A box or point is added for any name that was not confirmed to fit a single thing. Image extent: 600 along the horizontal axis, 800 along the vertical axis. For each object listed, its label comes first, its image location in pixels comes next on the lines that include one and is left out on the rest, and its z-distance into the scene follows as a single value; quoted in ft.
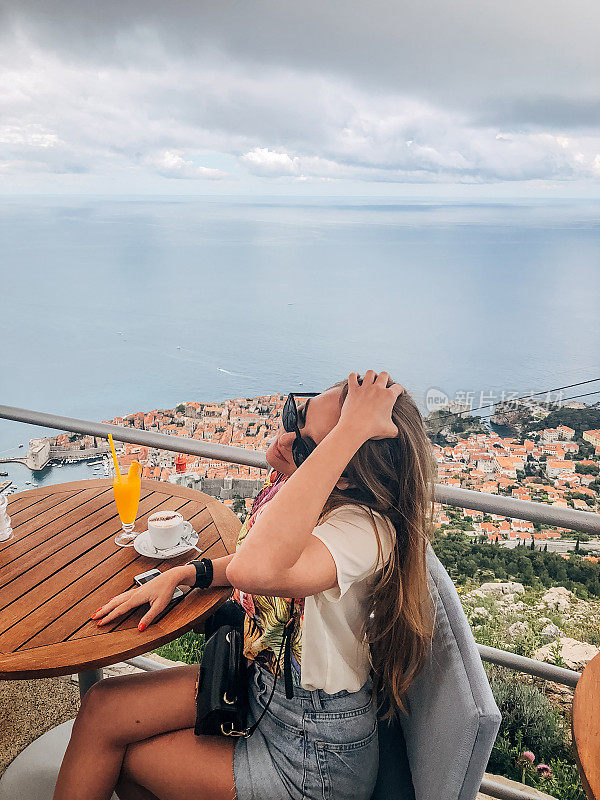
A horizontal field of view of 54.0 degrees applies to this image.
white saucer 4.82
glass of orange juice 5.06
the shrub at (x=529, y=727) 7.19
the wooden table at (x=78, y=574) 3.72
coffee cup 4.87
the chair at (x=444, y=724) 2.75
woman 3.20
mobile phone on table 4.33
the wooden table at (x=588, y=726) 2.52
